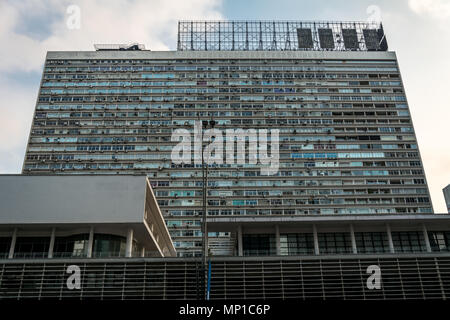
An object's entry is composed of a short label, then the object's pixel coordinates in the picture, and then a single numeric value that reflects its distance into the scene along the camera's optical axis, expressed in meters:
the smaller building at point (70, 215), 40.00
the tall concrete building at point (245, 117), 83.81
